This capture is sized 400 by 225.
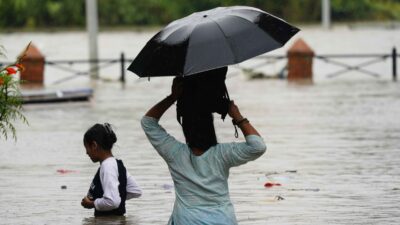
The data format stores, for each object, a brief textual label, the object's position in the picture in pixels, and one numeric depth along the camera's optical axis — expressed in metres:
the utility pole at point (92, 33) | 38.91
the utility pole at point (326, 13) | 61.84
